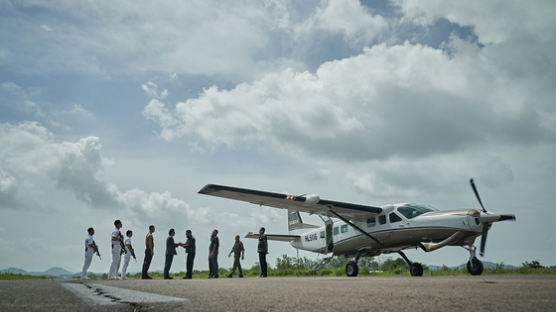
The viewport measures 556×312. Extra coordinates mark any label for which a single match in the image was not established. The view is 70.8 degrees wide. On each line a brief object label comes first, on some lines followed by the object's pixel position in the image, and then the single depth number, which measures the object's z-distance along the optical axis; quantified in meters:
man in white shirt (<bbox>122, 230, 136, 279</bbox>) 14.83
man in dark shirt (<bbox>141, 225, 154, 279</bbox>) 14.51
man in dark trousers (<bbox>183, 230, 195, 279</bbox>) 15.42
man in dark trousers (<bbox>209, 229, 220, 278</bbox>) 16.02
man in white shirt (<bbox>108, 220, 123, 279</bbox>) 13.91
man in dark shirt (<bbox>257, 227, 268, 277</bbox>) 15.94
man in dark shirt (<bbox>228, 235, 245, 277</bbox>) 16.78
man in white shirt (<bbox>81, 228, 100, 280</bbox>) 13.64
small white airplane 12.73
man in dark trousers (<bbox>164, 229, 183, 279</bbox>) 14.91
